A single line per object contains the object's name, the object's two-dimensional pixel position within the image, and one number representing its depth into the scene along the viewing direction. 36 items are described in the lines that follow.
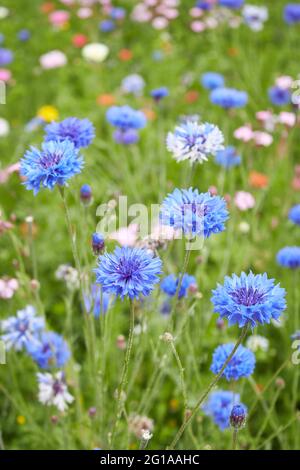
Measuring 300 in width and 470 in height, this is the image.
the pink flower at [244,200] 2.03
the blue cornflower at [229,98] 2.14
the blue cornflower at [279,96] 2.64
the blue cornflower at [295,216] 1.99
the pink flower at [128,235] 1.81
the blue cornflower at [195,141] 1.40
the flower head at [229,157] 2.22
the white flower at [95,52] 3.07
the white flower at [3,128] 2.74
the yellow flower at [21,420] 1.89
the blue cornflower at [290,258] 1.78
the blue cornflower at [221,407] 1.62
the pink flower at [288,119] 2.21
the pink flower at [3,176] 2.22
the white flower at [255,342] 1.79
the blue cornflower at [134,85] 3.09
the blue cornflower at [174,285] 1.54
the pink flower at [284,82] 2.43
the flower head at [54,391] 1.62
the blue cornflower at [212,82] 2.54
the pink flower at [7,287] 1.71
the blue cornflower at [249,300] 1.03
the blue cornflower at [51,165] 1.20
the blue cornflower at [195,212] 1.15
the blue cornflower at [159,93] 2.12
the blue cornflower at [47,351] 1.67
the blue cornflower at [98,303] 1.76
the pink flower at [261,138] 2.15
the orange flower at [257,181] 2.31
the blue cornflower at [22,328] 1.68
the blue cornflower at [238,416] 1.18
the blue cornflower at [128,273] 1.07
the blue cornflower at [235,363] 1.35
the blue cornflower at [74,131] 1.45
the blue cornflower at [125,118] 1.98
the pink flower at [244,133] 2.10
